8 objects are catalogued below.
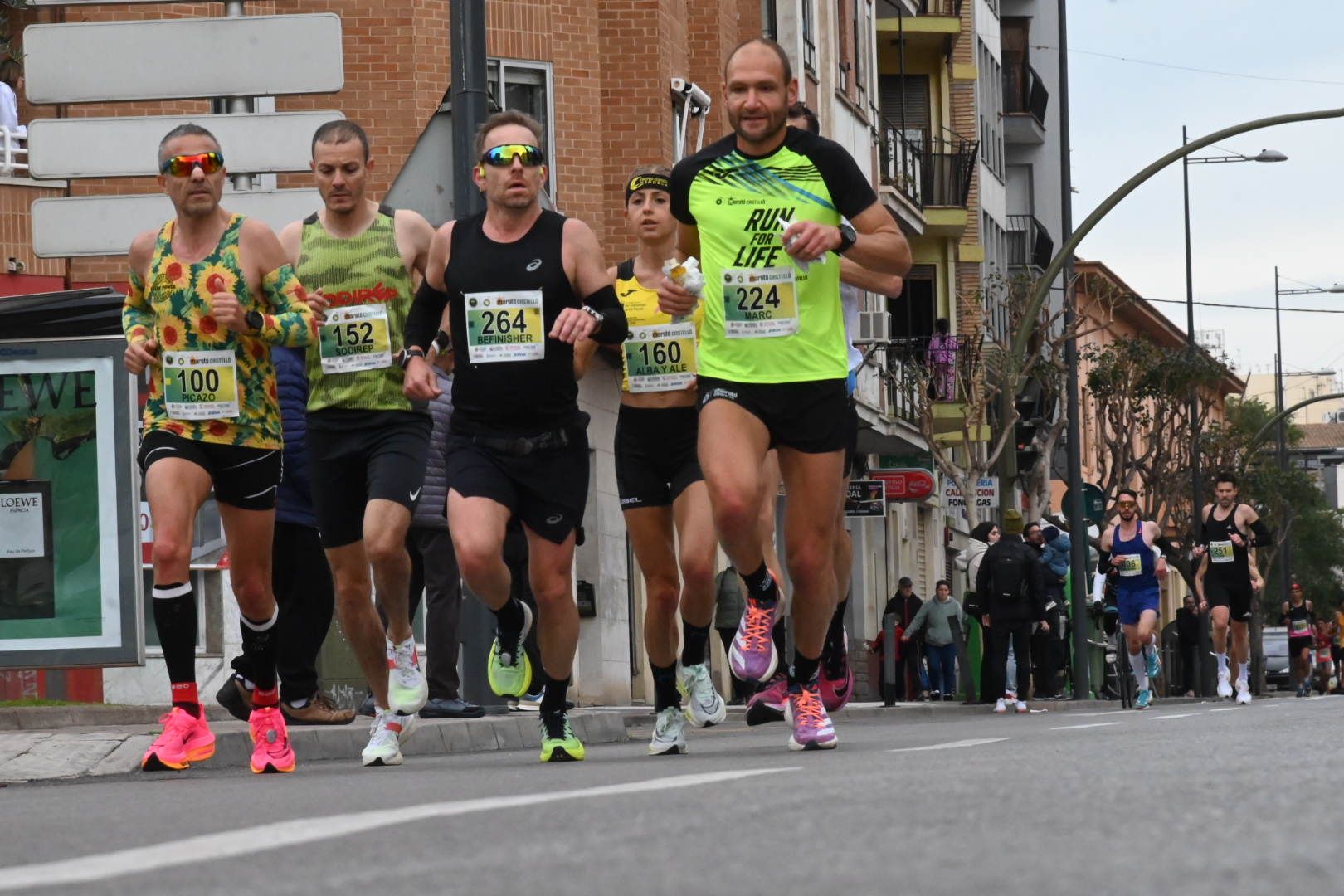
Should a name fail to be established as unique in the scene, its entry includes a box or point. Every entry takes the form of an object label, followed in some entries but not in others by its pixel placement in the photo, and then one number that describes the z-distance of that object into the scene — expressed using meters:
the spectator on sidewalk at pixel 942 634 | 34.56
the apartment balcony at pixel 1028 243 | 66.69
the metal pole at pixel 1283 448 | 85.88
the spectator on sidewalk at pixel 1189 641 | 43.41
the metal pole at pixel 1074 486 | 36.22
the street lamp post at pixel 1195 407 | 57.88
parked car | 70.31
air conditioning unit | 40.03
